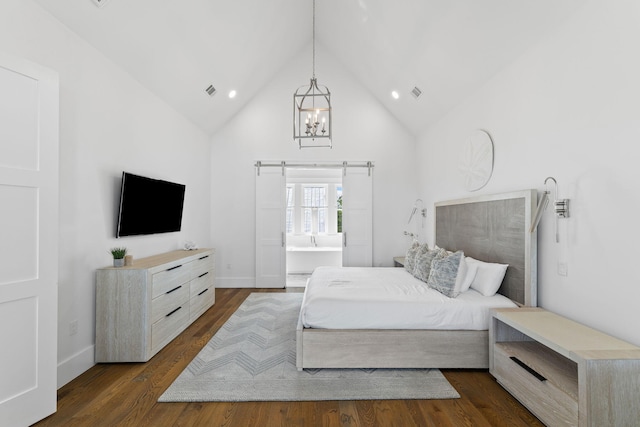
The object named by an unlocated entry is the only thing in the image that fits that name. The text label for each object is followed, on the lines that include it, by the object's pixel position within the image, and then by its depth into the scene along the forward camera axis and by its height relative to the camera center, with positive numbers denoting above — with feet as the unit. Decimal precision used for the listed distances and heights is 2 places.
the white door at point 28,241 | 6.17 -0.53
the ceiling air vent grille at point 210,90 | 14.86 +5.94
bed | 8.68 -3.33
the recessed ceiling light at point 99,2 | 8.07 +5.43
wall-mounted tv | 10.30 +0.36
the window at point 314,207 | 24.91 +0.69
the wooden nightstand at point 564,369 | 5.49 -3.21
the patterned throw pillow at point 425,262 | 11.48 -1.71
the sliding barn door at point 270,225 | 19.20 -0.56
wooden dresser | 9.21 -2.85
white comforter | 8.77 -2.63
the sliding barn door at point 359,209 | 19.34 +0.42
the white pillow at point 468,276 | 9.98 -1.90
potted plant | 9.50 -1.24
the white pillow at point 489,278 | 9.59 -1.89
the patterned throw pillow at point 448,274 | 9.55 -1.78
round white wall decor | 11.32 +2.12
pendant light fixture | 18.99 +6.16
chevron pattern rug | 7.59 -4.26
